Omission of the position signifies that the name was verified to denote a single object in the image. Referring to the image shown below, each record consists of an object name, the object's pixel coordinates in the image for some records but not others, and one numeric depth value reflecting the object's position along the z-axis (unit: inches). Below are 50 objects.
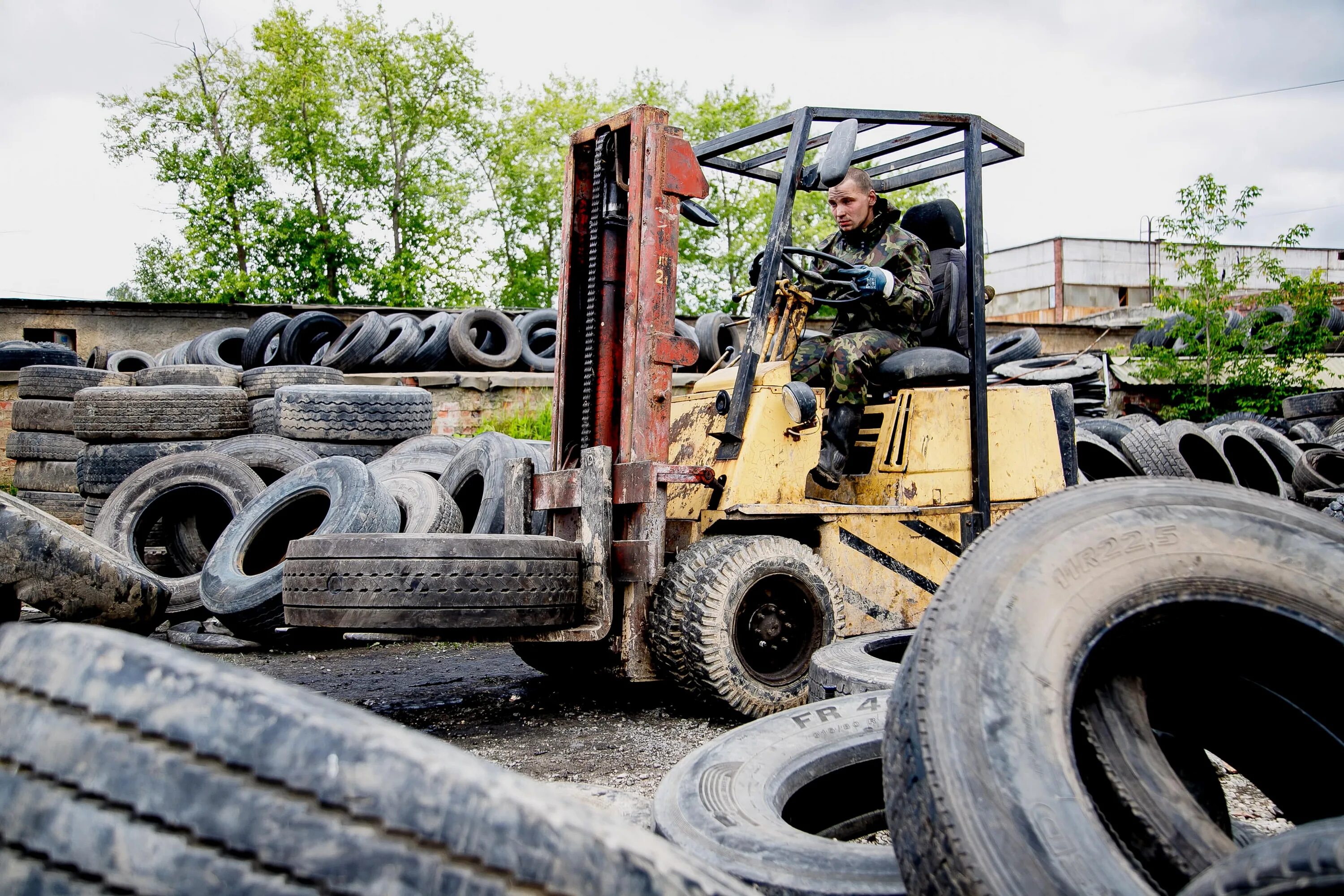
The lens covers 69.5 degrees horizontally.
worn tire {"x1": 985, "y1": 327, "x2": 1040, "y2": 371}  458.3
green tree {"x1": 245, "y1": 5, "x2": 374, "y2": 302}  1158.3
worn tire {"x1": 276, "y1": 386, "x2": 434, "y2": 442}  310.5
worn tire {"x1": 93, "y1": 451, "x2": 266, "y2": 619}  271.7
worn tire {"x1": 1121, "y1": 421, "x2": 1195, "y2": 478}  327.0
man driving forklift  187.5
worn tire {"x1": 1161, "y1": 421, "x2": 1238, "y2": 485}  360.5
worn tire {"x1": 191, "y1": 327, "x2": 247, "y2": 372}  541.0
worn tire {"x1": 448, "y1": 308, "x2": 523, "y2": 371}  527.8
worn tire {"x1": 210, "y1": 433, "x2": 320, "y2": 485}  303.3
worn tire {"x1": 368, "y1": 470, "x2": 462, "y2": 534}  238.4
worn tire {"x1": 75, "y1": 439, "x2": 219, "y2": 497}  319.3
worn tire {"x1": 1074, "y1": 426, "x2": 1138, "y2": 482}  331.6
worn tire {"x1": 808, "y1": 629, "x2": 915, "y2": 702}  138.0
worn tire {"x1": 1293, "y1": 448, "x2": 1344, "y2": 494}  350.6
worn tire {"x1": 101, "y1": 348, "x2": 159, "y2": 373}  591.2
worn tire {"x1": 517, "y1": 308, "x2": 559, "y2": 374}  569.0
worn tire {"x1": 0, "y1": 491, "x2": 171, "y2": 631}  143.9
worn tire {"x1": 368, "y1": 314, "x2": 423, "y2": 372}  504.7
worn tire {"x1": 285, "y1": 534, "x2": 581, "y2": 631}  137.7
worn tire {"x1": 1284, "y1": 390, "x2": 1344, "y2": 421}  504.7
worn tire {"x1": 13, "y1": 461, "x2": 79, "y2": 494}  383.2
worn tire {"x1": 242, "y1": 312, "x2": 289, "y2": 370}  523.2
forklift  163.9
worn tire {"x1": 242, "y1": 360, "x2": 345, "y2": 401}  366.0
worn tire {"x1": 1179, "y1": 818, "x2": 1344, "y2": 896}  45.8
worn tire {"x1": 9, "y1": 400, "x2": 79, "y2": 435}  384.5
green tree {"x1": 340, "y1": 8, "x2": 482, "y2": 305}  1202.6
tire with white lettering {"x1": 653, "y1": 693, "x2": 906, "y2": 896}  87.5
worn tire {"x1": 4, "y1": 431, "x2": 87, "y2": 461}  384.5
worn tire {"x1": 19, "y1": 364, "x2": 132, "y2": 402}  397.7
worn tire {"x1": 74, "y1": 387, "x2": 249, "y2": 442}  326.6
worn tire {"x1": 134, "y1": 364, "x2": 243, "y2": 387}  381.4
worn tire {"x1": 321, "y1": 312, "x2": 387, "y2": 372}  488.1
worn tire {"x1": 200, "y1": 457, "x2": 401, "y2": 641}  211.8
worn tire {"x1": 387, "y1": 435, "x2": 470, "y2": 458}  304.7
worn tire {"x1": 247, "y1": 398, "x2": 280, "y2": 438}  335.9
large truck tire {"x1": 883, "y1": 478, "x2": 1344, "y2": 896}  60.6
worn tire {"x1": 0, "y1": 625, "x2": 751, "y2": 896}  44.9
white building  1477.6
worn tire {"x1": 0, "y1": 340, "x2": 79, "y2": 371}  508.7
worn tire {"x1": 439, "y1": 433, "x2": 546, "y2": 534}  231.6
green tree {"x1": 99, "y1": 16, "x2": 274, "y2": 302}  1119.6
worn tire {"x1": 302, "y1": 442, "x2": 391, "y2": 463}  316.2
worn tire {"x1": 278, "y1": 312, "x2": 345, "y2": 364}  521.0
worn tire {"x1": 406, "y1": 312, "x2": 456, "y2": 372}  517.3
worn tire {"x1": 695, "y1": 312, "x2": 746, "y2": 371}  521.3
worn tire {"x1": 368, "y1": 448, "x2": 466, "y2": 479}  288.8
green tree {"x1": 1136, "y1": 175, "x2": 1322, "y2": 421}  549.6
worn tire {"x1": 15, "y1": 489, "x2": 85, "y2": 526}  374.3
